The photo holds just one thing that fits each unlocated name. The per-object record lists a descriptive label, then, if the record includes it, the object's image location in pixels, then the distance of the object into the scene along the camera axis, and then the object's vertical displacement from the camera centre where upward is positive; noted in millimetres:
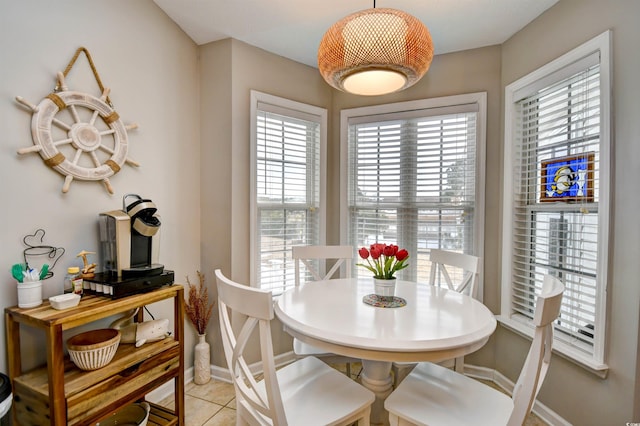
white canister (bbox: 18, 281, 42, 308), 1436 -396
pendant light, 1431 +744
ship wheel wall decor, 1560 +383
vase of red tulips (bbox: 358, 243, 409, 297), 1719 -316
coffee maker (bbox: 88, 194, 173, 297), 1659 -247
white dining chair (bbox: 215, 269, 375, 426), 1146 -831
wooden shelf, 1307 -775
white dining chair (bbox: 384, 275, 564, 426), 1115 -838
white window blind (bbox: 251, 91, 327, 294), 2551 +206
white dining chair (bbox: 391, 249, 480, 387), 1917 -474
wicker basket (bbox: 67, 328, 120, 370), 1454 -670
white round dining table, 1263 -521
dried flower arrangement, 2357 -756
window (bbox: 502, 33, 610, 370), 1663 +91
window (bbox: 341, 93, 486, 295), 2555 +272
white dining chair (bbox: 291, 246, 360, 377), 2467 -366
